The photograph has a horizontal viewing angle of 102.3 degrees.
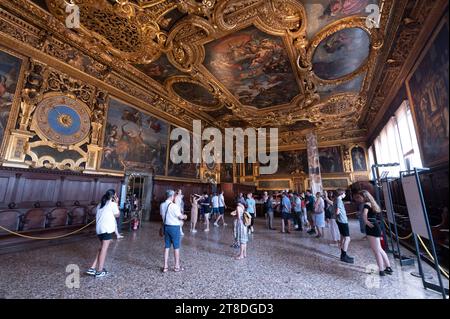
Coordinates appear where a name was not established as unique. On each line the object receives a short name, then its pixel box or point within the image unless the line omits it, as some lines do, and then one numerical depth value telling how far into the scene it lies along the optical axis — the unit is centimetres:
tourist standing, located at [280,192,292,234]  711
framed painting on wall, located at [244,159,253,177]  1850
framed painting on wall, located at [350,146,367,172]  1417
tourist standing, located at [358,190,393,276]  320
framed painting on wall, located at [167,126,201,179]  1102
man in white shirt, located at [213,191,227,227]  847
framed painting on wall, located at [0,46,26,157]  535
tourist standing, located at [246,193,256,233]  661
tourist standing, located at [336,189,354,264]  398
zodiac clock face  611
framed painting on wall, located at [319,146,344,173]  1509
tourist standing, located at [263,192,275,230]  779
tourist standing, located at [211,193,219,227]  843
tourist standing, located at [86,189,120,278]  316
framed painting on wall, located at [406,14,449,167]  422
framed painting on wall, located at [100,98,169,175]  804
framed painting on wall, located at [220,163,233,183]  1699
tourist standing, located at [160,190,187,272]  338
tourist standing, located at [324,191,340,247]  536
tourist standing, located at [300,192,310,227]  764
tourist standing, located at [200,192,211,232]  766
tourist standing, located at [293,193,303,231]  719
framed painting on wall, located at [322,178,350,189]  1462
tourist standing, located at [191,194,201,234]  718
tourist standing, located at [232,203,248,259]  420
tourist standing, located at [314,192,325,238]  600
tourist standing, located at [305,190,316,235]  765
